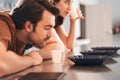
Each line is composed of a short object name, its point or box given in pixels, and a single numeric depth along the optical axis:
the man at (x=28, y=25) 1.53
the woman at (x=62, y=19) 2.57
